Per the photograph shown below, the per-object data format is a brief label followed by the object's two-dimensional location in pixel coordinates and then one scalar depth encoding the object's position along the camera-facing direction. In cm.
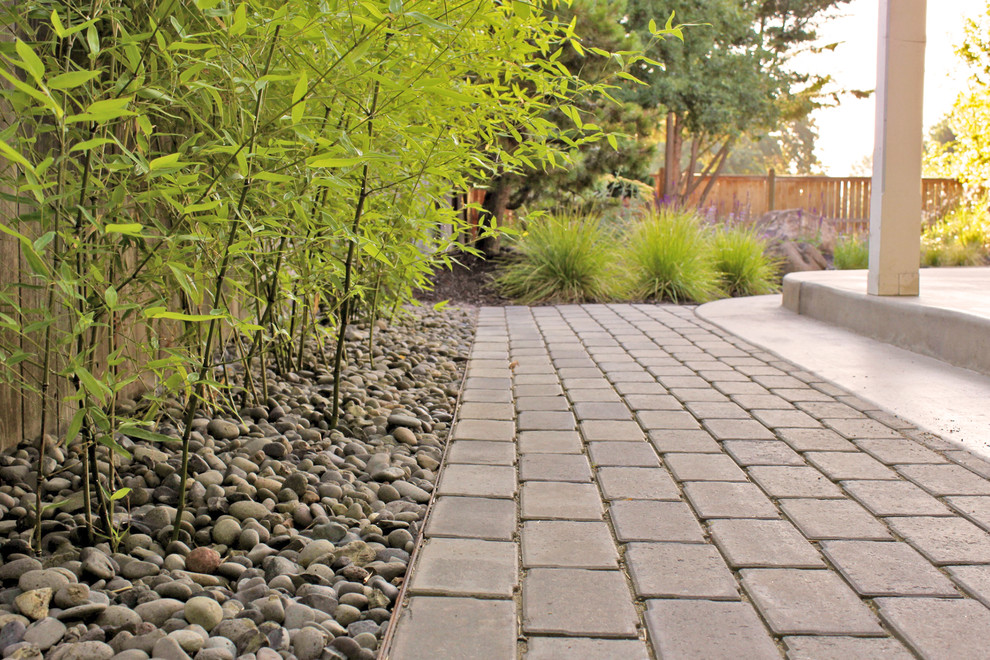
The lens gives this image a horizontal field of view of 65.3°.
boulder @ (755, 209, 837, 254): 1087
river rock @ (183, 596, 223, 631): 143
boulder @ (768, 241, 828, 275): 971
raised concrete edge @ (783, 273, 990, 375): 369
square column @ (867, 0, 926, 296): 436
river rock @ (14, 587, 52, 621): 142
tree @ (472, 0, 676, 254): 768
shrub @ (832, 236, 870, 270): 922
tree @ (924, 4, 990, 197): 1180
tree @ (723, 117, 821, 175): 5041
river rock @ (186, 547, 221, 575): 168
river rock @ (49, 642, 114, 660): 129
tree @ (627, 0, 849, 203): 1504
